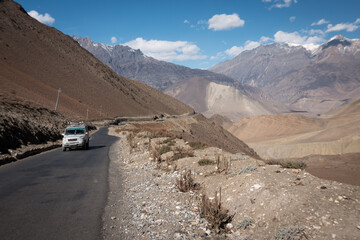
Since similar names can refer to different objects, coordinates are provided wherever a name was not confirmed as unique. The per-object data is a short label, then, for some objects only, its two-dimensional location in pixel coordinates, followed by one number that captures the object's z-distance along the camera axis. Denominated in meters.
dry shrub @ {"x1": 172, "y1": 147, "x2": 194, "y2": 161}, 13.94
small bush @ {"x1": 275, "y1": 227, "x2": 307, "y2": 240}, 5.20
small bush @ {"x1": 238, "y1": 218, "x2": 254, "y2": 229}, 6.06
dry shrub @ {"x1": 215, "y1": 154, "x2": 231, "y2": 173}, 10.02
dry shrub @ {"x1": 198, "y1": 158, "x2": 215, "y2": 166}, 11.52
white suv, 20.52
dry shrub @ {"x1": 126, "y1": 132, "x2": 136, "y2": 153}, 20.01
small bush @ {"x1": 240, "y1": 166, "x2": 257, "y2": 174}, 9.21
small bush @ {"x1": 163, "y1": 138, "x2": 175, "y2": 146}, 18.50
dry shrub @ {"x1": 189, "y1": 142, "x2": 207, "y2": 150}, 16.83
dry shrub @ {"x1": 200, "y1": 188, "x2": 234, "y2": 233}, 6.21
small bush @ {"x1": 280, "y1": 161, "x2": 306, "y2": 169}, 9.72
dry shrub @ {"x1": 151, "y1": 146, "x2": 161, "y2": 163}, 13.88
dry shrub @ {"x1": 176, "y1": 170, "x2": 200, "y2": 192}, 9.11
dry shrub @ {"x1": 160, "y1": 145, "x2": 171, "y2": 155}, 16.17
